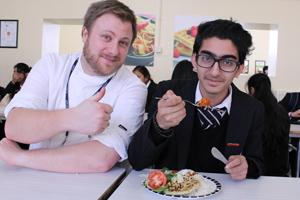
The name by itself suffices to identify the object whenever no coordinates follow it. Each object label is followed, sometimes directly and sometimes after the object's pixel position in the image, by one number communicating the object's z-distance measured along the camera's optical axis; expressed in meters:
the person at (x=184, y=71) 3.55
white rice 1.02
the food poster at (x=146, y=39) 6.30
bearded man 1.22
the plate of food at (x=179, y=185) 1.00
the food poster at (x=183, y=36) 6.25
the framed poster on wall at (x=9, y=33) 6.77
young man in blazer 1.48
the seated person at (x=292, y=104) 3.76
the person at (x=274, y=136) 2.44
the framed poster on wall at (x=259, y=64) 9.55
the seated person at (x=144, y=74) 5.25
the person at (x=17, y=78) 5.51
